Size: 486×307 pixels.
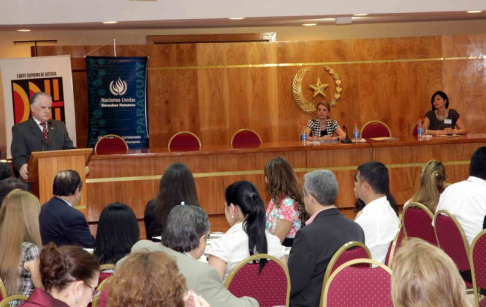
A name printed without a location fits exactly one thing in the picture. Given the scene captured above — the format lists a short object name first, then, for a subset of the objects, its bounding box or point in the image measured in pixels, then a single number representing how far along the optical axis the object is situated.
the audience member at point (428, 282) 2.28
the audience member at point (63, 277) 2.88
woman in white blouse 3.93
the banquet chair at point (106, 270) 3.91
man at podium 7.28
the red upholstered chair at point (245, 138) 10.19
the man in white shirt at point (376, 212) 4.69
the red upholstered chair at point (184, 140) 9.97
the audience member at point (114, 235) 4.29
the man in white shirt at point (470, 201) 5.09
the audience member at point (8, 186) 5.32
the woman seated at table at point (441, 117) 10.41
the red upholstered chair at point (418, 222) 5.07
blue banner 10.98
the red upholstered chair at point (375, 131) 10.88
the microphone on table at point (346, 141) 9.49
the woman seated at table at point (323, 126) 10.15
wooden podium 6.85
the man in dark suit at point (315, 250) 4.02
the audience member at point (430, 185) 5.62
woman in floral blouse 5.50
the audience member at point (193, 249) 3.17
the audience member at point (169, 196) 5.27
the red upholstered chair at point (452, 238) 4.67
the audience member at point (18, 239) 3.93
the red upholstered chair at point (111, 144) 9.76
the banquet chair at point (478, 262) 4.31
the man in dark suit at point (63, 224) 5.16
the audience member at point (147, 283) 2.28
